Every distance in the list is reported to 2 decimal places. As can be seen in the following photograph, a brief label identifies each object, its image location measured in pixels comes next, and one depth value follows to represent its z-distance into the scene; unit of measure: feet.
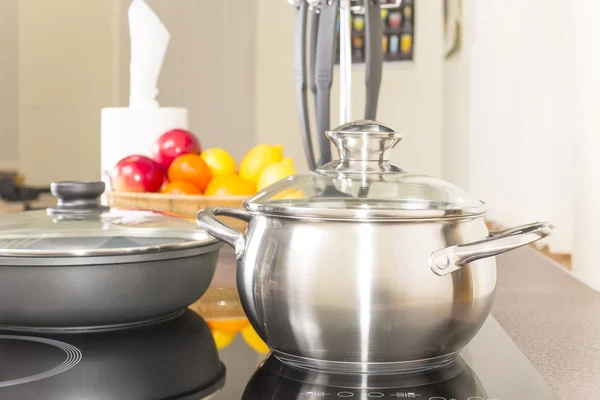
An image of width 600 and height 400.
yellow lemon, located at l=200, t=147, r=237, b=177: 4.36
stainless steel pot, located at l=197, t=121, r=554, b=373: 1.49
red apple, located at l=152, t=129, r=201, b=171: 4.48
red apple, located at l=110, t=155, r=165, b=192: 4.00
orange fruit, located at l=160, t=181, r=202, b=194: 3.96
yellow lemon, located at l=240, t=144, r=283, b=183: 4.22
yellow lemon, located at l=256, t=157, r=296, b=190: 3.97
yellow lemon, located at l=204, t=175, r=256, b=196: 3.84
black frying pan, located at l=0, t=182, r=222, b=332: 1.88
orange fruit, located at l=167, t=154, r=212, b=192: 4.11
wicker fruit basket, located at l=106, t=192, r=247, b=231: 3.52
